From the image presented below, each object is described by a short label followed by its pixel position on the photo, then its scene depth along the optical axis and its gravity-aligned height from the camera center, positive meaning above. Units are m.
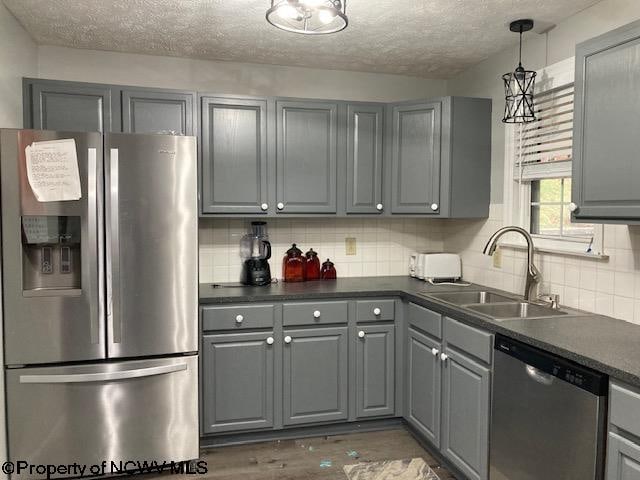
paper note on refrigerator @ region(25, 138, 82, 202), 2.23 +0.21
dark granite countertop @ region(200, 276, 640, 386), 1.62 -0.47
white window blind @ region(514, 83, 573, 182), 2.52 +0.44
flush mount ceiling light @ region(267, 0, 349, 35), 1.61 +0.72
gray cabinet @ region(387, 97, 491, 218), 3.05 +0.40
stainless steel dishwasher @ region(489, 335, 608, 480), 1.60 -0.75
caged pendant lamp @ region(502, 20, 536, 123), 2.56 +0.70
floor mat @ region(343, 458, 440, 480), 2.50 -1.37
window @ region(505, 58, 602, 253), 2.49 +0.26
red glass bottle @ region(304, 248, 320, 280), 3.36 -0.35
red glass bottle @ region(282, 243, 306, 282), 3.30 -0.35
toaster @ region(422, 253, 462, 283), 3.31 -0.35
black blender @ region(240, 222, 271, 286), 3.15 -0.27
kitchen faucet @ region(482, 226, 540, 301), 2.60 -0.28
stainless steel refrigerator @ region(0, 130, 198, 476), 2.27 -0.40
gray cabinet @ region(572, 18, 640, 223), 1.75 +0.35
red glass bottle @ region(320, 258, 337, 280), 3.40 -0.39
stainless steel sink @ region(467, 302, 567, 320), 2.46 -0.49
